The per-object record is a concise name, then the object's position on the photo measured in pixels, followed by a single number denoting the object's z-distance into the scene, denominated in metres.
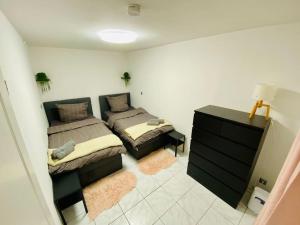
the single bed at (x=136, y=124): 2.57
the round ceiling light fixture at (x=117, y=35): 1.77
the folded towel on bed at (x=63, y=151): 1.84
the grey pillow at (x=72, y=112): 3.06
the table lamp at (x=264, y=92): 1.42
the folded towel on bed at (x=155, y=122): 2.87
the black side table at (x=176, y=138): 2.70
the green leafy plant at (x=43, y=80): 2.82
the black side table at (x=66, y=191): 1.47
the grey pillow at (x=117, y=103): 3.76
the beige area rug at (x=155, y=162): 2.41
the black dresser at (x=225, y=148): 1.51
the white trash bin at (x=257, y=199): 1.63
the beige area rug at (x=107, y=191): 1.77
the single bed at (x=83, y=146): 1.85
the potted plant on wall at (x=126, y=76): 4.08
